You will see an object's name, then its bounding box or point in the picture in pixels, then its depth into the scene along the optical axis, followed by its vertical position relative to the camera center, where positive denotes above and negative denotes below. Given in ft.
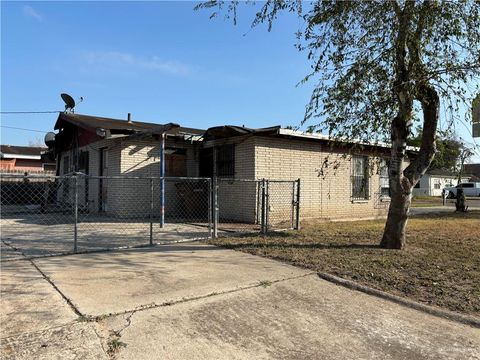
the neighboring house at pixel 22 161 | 98.92 +8.10
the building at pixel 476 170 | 204.54 +12.72
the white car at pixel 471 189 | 156.46 +1.59
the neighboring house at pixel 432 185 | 172.65 +3.55
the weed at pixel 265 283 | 18.10 -3.94
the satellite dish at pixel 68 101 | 61.46 +13.79
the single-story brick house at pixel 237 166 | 41.06 +2.99
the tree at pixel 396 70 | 23.54 +7.23
